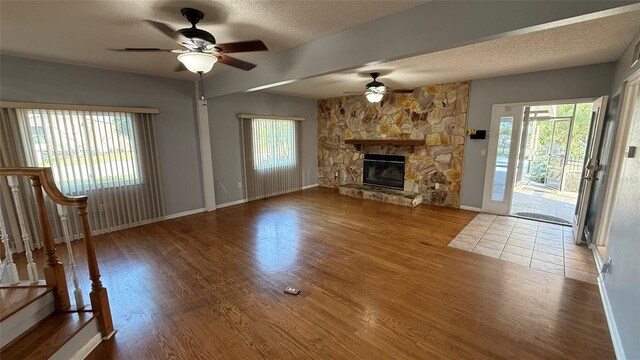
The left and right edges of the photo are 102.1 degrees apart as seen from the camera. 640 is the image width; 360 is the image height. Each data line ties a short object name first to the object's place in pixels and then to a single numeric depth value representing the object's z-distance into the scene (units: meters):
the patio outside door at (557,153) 6.59
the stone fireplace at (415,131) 5.08
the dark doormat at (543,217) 4.35
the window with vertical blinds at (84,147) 3.42
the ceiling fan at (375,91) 4.20
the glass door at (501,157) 4.46
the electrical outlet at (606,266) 2.35
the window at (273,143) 5.86
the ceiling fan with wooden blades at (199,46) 2.05
